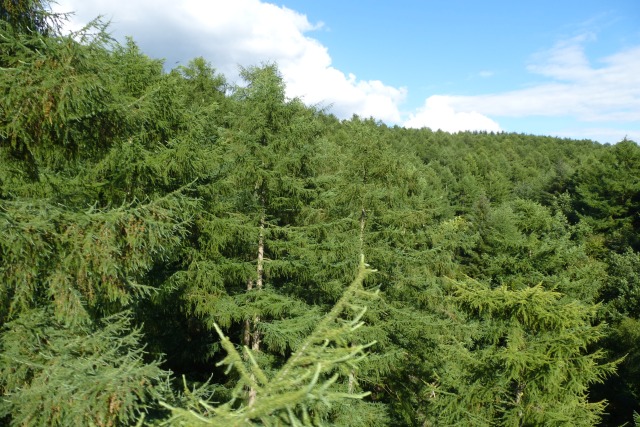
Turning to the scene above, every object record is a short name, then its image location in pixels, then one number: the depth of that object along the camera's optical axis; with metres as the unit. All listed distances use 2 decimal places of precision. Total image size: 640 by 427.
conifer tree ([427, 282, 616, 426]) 7.69
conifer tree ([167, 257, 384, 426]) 1.82
